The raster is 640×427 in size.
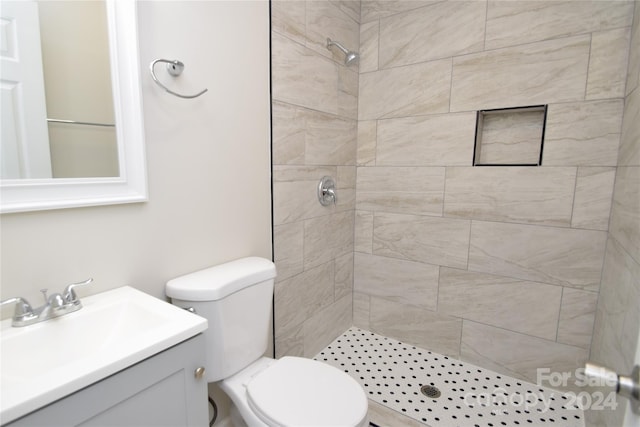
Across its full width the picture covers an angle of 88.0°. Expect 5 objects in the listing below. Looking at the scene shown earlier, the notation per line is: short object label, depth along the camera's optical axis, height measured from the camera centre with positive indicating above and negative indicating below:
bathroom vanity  0.65 -0.46
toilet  1.12 -0.78
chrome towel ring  1.14 +0.36
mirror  0.90 +0.12
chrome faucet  0.86 -0.38
